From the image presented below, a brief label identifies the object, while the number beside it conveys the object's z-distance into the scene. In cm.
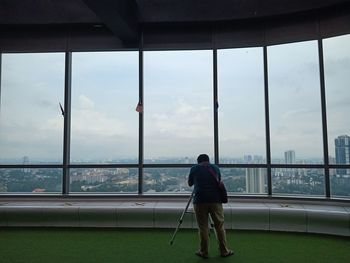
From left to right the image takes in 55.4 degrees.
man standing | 396
